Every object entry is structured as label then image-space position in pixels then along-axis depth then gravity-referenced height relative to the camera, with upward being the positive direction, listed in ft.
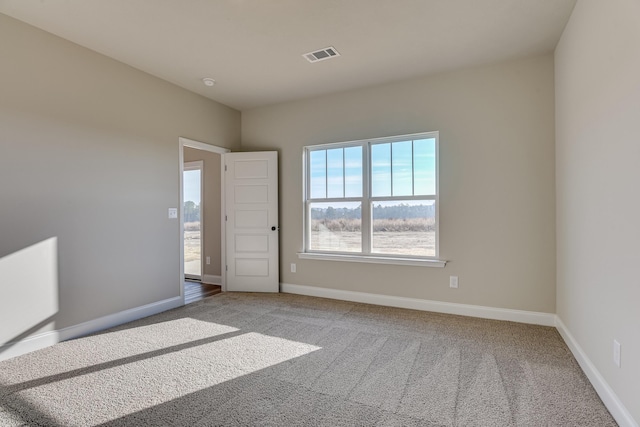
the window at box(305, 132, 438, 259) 12.13 +0.65
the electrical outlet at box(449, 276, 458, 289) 11.51 -2.65
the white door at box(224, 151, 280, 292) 14.96 -0.38
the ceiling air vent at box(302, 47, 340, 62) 10.02 +5.38
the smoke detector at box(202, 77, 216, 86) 12.27 +5.43
